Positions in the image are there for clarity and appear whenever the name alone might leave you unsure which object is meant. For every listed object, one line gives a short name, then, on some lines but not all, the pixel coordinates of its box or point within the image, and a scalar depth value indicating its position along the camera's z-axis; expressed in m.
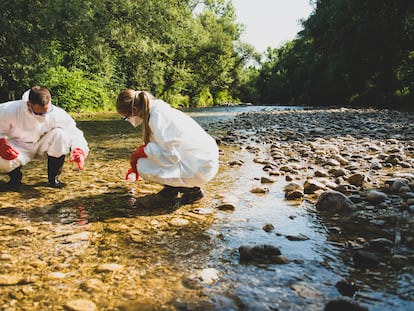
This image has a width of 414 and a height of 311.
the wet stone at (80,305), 1.74
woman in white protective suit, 3.34
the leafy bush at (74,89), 16.80
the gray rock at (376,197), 3.34
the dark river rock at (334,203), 3.12
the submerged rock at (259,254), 2.24
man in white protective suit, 3.91
